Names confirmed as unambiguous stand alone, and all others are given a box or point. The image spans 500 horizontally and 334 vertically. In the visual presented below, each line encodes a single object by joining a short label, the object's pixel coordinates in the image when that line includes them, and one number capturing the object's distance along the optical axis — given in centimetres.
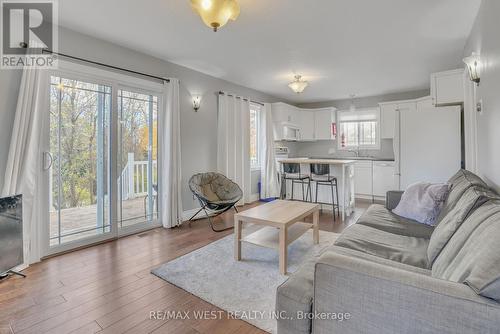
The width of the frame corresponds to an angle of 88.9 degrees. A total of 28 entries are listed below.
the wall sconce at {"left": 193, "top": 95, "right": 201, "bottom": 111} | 443
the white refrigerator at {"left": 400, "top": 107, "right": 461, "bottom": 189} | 341
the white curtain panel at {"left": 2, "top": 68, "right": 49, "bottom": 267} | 250
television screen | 228
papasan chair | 394
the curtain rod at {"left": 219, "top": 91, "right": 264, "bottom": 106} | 496
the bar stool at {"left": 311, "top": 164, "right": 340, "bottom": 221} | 460
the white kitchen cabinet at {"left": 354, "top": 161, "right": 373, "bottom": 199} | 613
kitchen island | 455
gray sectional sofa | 88
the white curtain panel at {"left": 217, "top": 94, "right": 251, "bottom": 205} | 493
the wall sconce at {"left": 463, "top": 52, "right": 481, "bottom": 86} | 252
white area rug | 194
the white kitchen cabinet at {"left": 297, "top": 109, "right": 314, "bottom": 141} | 720
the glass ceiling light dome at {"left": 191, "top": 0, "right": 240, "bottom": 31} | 201
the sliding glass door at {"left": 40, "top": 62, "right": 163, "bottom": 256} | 294
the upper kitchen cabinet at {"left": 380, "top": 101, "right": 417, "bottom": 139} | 596
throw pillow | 233
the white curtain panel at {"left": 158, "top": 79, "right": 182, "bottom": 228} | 394
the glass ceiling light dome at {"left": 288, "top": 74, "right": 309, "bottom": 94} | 450
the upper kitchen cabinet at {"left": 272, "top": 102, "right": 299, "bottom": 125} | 634
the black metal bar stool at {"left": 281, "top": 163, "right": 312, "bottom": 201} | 490
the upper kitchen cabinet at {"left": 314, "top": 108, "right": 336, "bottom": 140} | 695
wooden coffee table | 246
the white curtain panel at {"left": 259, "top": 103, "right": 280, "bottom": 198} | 610
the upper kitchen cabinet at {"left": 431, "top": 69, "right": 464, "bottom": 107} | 335
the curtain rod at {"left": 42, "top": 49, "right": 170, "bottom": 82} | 284
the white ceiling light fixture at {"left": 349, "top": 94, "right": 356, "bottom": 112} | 605
